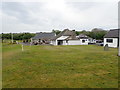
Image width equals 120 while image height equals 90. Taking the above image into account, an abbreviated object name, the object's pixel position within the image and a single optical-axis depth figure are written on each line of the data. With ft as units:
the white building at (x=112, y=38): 63.76
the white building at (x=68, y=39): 95.70
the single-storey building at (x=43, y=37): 126.89
